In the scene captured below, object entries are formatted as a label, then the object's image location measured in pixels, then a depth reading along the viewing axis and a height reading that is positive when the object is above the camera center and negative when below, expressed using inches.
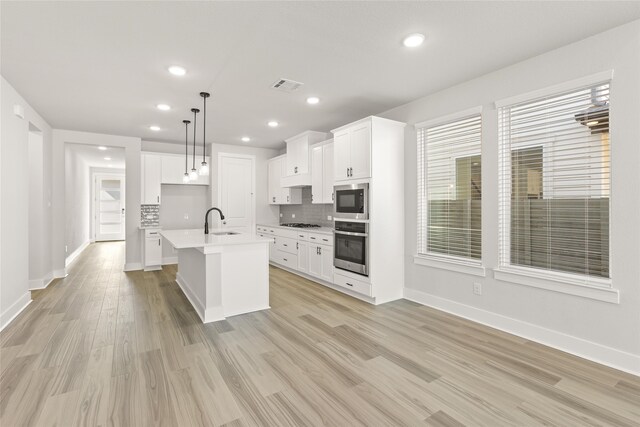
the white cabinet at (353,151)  155.9 +32.7
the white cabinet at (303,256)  208.1 -28.8
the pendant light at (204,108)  148.2 +57.0
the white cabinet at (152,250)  236.4 -27.0
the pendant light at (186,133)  174.5 +59.1
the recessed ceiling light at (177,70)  119.3 +56.5
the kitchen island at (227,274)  133.0 -27.0
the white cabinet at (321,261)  185.8 -29.9
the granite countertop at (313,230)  190.5 -10.8
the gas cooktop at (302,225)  236.5 -9.0
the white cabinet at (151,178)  244.2 +29.1
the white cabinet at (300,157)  219.8 +41.6
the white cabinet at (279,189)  256.1 +20.5
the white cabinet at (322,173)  198.5 +26.8
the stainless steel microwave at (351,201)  157.4 +6.3
